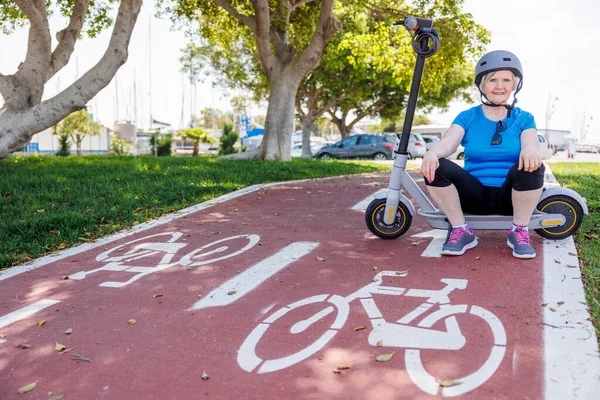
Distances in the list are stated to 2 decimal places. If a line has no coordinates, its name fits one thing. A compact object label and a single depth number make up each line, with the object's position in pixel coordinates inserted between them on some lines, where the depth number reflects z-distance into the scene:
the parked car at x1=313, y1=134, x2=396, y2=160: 28.42
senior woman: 4.69
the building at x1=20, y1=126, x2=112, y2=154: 36.78
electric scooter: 4.99
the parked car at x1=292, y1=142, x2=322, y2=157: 39.40
